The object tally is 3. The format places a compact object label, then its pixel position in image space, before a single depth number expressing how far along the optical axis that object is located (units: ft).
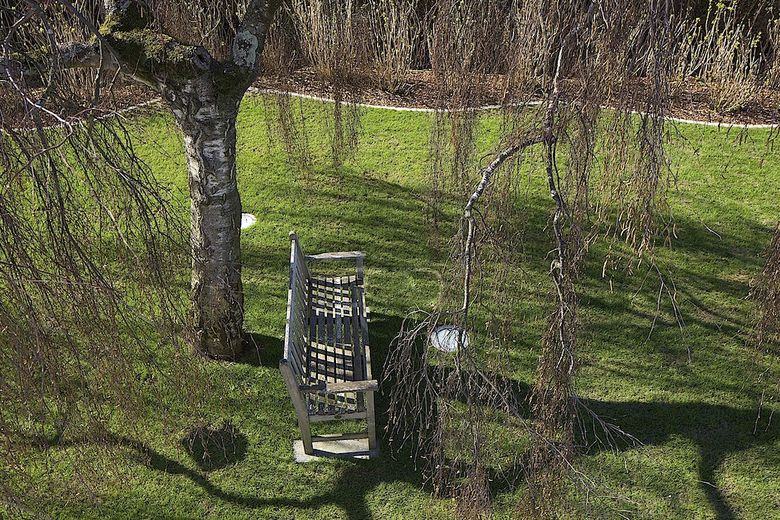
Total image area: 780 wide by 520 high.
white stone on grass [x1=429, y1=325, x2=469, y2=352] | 9.90
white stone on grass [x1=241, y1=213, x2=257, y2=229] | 21.90
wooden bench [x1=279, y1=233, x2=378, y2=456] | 14.46
